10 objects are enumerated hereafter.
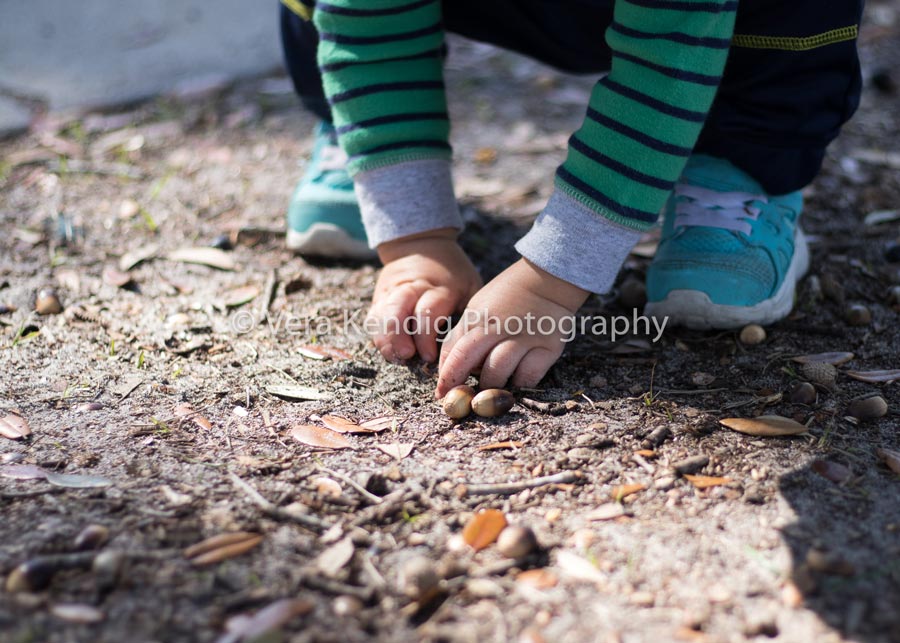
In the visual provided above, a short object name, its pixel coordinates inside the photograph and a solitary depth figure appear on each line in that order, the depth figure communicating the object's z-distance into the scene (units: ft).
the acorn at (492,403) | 3.64
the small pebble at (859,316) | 4.42
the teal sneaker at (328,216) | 5.03
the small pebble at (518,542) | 2.82
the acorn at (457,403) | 3.65
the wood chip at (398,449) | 3.44
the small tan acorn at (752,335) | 4.24
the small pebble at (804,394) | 3.74
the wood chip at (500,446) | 3.48
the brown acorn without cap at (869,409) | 3.62
